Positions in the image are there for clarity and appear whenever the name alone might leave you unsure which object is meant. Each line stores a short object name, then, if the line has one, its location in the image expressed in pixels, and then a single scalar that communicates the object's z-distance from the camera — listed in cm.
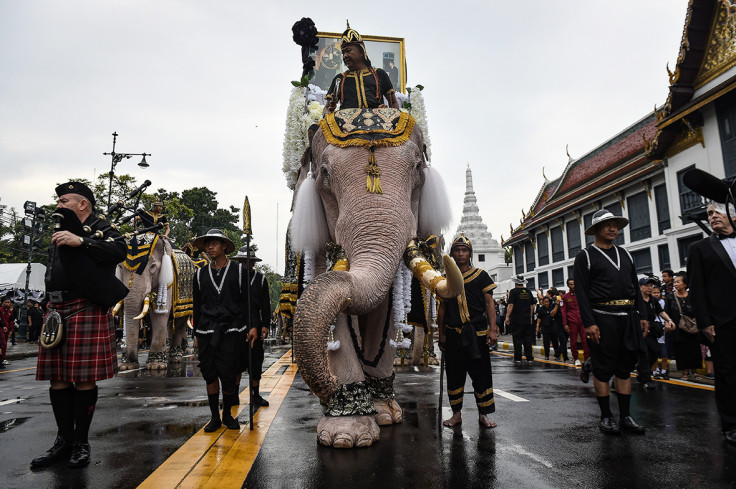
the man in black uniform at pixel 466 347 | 455
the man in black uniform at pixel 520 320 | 1132
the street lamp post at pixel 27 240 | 2066
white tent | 2742
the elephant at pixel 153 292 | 903
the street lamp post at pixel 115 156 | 2161
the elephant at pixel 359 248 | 325
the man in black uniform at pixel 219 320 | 440
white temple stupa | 5794
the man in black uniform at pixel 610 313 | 439
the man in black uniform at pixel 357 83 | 512
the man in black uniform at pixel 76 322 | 349
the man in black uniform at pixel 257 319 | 484
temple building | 1812
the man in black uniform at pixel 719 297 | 402
